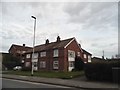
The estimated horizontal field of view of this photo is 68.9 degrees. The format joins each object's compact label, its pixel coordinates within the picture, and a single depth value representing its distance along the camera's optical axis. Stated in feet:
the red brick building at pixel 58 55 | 62.93
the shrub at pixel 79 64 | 64.60
